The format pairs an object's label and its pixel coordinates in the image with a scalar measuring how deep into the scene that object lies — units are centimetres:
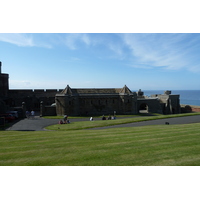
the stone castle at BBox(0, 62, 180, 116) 3475
